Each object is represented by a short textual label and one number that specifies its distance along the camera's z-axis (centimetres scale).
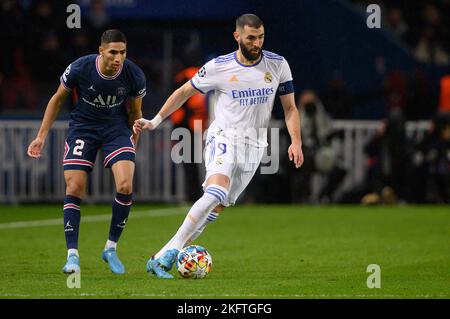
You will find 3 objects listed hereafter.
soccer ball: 1098
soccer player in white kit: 1123
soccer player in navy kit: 1151
